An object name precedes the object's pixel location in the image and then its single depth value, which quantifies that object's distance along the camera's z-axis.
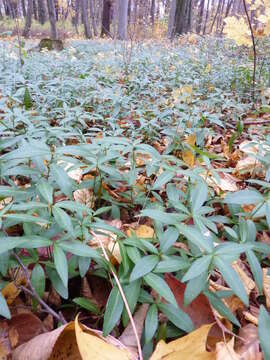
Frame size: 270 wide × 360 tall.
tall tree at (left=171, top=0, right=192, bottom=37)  10.68
